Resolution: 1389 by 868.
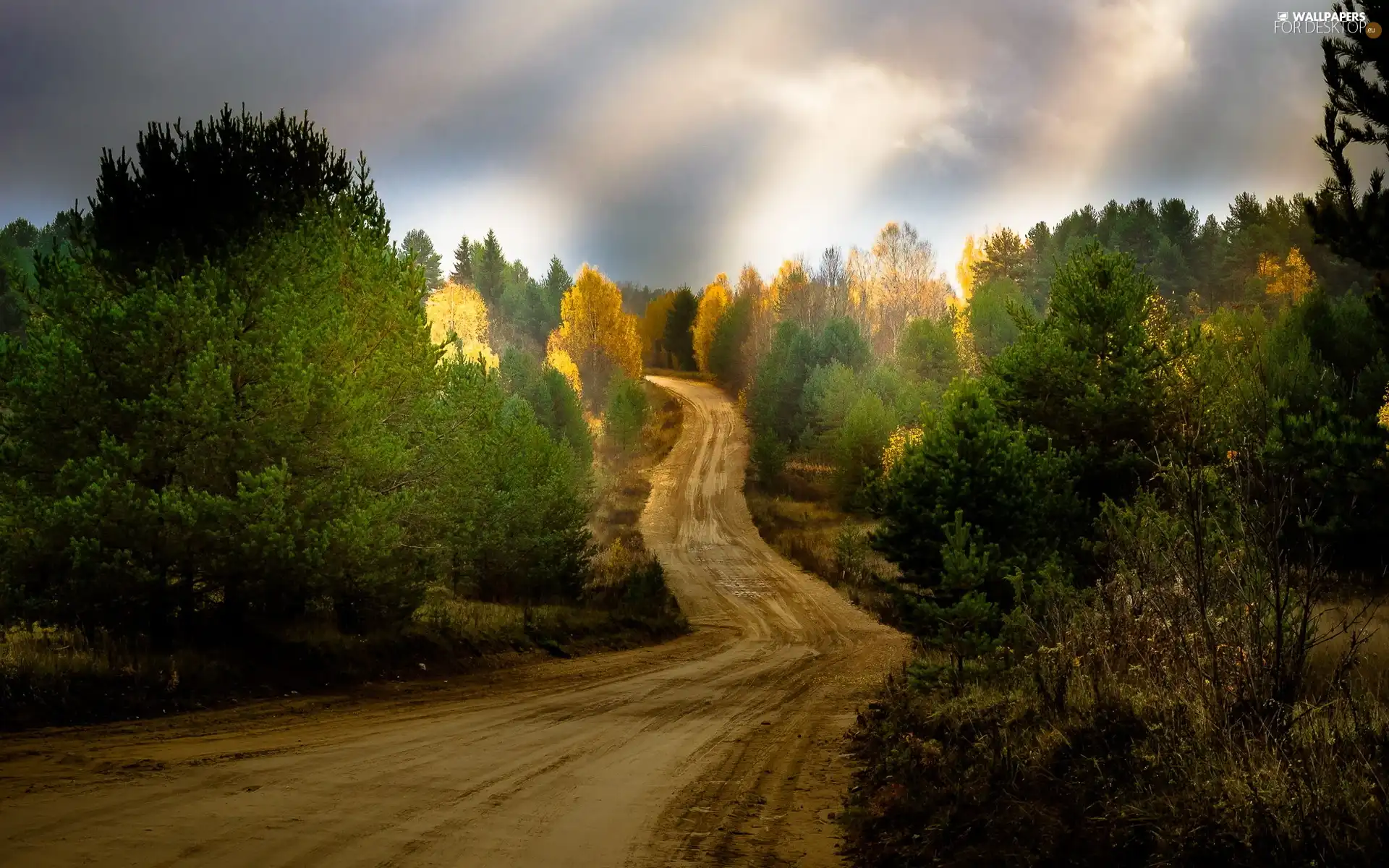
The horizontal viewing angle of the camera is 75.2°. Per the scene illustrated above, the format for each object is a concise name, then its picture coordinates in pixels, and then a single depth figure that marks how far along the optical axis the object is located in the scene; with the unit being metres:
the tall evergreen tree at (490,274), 126.88
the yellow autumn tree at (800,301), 91.69
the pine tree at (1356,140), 12.92
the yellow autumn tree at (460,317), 80.75
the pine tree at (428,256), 118.19
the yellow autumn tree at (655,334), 140.55
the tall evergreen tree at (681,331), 134.00
